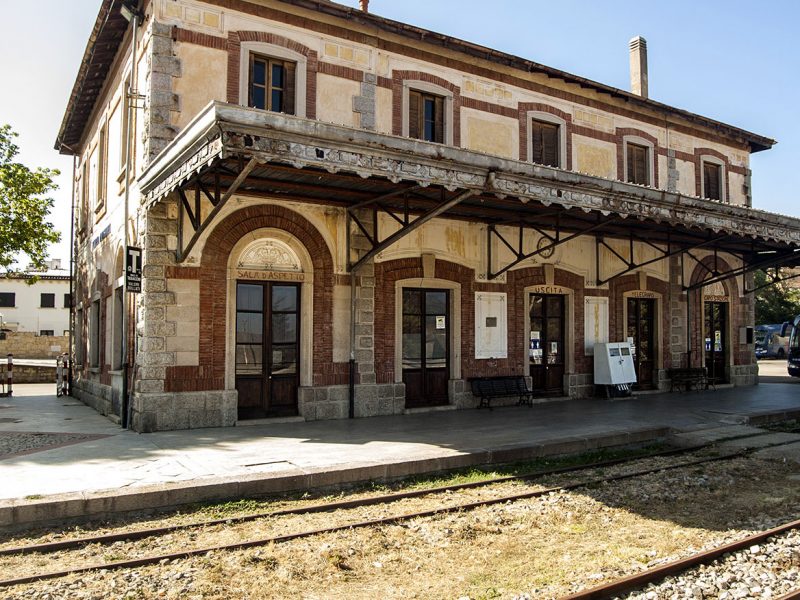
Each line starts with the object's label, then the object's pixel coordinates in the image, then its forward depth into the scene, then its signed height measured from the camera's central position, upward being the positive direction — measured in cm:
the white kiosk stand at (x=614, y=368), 1588 -82
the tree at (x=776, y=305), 4394 +198
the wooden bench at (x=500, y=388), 1410 -118
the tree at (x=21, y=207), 2000 +401
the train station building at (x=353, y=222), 1065 +223
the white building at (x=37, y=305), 4997 +231
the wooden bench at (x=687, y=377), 1788 -118
